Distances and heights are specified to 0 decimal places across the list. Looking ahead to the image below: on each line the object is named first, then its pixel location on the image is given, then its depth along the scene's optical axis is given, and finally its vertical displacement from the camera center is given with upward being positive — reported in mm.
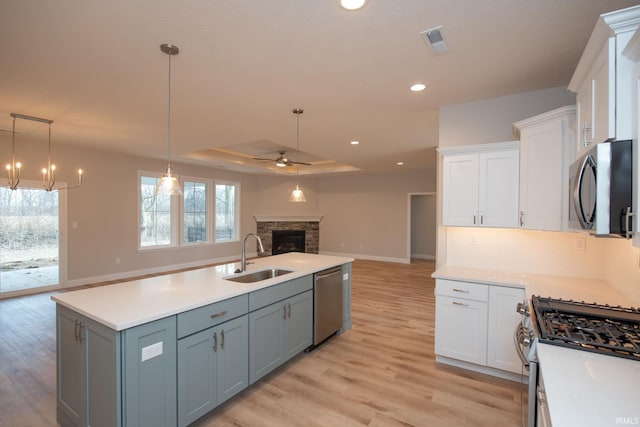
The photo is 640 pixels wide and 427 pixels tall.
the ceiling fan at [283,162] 5789 +975
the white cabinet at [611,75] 1279 +636
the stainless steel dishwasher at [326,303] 3182 -1010
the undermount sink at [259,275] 2892 -644
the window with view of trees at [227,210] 8312 +56
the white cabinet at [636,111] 1183 +419
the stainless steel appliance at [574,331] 1318 -588
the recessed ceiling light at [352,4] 1663 +1167
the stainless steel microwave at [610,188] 1252 +110
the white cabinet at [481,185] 2705 +263
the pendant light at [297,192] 3523 +266
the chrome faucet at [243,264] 2857 -511
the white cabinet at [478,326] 2574 -1021
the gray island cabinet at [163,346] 1661 -866
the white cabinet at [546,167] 2318 +380
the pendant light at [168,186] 2385 +207
